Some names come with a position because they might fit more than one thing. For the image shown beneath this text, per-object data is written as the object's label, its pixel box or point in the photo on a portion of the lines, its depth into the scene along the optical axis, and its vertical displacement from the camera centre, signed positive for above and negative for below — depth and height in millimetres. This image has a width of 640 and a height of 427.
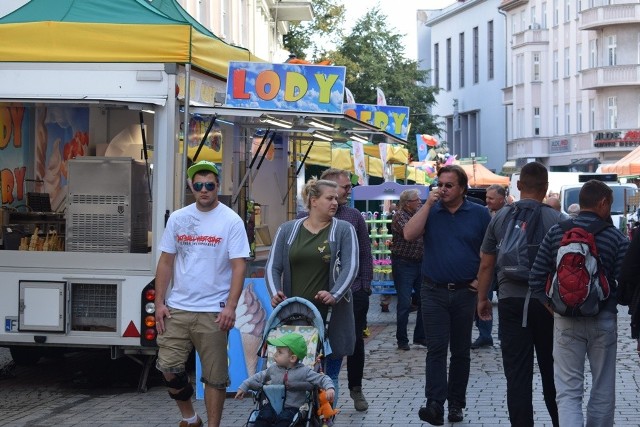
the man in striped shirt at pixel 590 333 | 7695 -449
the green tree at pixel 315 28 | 50969 +8937
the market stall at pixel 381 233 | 19219 +346
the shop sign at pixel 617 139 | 68625 +6205
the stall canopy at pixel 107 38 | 10648 +1781
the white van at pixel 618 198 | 33562 +1528
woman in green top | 8602 -1
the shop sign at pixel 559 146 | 75938 +6505
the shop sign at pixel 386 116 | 17641 +1892
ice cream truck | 10664 +957
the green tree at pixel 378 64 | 57000 +8819
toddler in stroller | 7570 -761
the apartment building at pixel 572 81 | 68438 +9957
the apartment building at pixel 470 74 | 91962 +13738
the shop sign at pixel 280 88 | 11195 +1440
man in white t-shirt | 8391 -196
